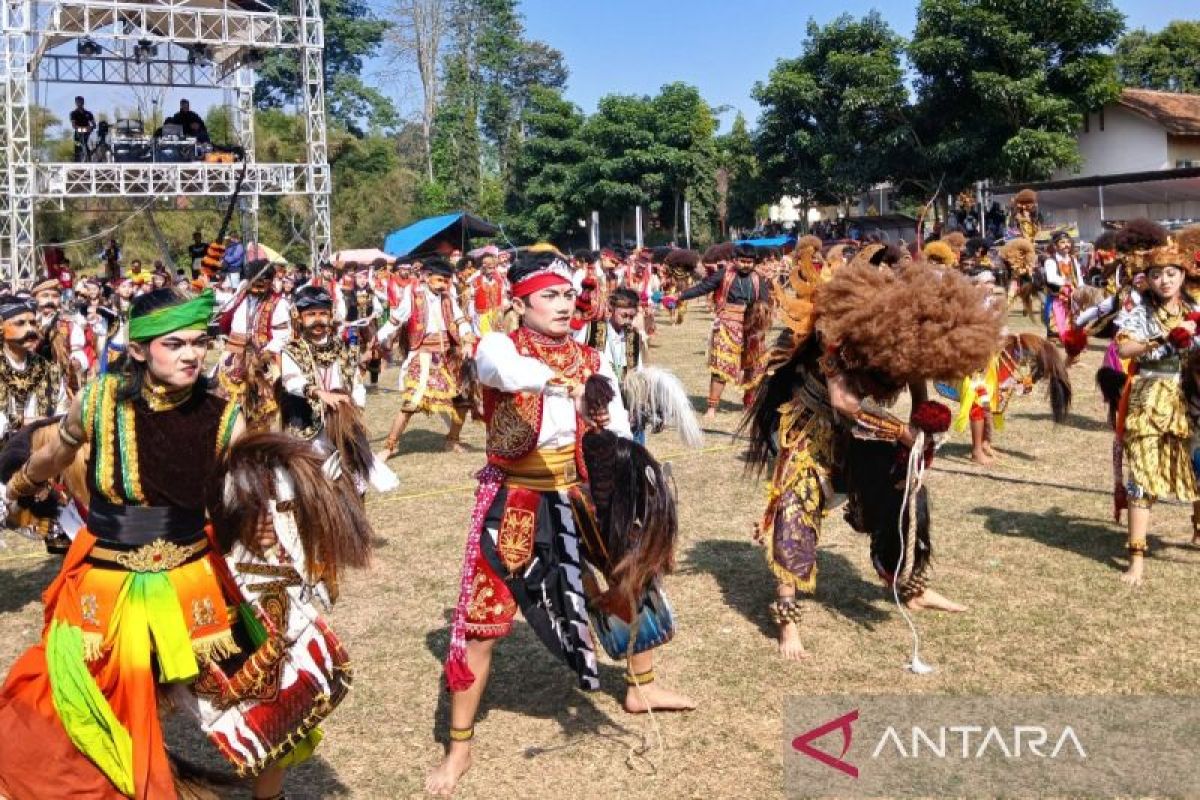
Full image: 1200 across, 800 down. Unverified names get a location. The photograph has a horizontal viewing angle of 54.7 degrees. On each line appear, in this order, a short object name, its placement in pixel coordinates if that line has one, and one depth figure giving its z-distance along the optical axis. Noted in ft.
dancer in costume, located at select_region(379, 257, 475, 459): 36.88
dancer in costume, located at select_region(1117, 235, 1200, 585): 20.90
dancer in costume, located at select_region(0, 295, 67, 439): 22.50
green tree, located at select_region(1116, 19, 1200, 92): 143.33
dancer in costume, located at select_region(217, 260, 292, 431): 23.89
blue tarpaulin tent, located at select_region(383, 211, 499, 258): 99.35
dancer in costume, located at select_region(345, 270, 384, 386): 34.09
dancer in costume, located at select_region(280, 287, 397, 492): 22.62
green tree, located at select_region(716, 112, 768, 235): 130.00
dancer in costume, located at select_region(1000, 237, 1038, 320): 58.03
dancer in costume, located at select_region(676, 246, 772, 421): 41.88
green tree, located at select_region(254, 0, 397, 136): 180.55
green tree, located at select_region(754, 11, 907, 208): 111.14
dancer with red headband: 14.61
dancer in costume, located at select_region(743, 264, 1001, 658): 15.84
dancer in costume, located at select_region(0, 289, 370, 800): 11.02
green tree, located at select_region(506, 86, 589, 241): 144.56
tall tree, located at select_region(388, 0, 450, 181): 177.58
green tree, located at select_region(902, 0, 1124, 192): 99.35
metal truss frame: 81.41
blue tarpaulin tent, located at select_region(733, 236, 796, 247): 112.81
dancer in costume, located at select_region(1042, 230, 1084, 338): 46.21
